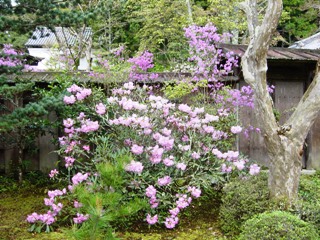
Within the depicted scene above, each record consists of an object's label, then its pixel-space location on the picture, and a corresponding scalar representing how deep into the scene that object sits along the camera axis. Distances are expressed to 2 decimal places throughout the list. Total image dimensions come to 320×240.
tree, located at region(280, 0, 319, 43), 20.28
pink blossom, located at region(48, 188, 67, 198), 4.81
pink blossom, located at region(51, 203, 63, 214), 4.81
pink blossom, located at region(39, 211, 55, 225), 4.79
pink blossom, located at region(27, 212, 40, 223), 4.82
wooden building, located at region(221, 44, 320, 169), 7.84
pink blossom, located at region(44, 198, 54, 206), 4.82
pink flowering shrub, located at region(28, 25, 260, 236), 4.81
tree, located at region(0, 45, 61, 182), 5.07
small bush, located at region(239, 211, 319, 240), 3.77
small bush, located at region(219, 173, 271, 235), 4.63
